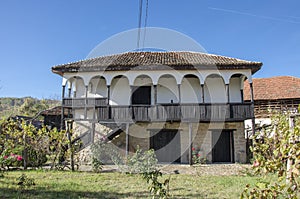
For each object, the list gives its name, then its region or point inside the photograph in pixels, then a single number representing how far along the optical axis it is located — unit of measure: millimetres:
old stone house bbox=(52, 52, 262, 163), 12930
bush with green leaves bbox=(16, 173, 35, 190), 6383
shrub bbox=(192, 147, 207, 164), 12841
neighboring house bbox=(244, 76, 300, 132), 20953
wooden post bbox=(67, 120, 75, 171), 9997
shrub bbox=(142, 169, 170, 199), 4070
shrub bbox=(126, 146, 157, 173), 9570
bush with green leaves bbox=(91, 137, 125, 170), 10383
